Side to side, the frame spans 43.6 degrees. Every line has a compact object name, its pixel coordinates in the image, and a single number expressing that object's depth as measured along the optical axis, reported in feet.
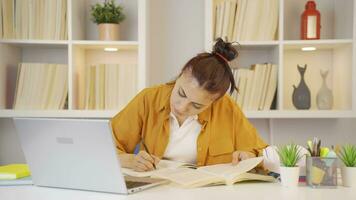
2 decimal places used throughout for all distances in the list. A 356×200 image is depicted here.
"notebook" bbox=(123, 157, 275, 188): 4.46
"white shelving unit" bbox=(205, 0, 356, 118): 8.80
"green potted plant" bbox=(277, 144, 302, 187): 4.52
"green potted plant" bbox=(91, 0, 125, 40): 9.03
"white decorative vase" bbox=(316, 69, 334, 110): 9.04
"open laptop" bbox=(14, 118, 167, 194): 3.89
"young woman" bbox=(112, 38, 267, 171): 5.96
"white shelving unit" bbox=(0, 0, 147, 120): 8.79
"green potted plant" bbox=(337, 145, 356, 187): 4.54
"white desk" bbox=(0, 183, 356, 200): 3.97
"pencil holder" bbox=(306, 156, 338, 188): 4.48
